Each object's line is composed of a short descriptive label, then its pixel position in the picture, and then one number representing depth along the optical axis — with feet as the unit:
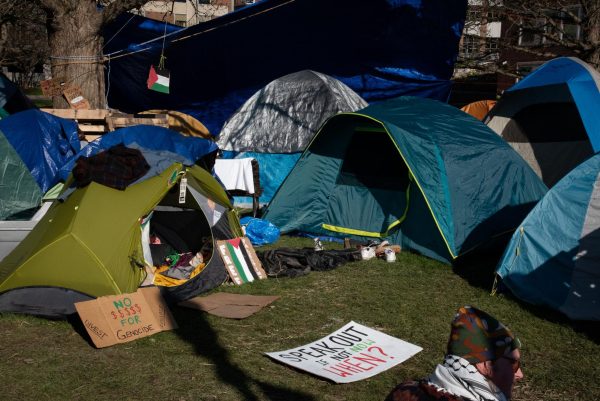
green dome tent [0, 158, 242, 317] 18.17
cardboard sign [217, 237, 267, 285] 22.17
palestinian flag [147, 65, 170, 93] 33.53
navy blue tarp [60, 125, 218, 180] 30.40
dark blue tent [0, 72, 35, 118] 38.45
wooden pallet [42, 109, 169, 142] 33.81
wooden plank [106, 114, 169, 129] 33.73
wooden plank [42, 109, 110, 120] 33.78
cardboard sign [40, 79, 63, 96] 33.45
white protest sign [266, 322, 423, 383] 15.51
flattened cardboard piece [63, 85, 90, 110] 34.38
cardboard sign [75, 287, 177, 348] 16.85
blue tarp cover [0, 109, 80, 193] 30.66
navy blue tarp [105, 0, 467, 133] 44.62
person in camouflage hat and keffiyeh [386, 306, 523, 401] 8.02
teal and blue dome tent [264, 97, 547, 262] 24.85
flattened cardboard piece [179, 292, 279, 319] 19.04
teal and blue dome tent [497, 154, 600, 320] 19.07
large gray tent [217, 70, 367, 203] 35.29
